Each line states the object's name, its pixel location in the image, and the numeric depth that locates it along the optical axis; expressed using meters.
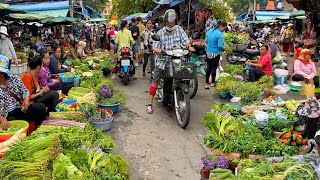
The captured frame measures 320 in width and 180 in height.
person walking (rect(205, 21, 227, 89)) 8.73
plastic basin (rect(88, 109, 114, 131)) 5.89
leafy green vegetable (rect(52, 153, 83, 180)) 3.29
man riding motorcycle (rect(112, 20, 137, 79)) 10.25
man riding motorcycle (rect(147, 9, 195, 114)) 6.79
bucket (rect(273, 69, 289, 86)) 8.95
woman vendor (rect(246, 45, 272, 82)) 8.50
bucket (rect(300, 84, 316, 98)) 7.21
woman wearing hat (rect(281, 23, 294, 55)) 18.45
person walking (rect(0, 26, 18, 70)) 9.98
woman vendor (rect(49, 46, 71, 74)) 8.30
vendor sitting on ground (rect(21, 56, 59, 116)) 5.44
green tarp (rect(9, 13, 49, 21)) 13.63
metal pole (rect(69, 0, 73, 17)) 22.80
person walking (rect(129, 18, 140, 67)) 12.38
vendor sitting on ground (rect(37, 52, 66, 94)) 6.92
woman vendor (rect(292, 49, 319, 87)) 7.78
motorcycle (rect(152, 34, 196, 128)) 6.14
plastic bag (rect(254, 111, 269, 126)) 5.10
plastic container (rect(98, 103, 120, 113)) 6.83
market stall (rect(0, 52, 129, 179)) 3.30
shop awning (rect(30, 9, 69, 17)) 24.96
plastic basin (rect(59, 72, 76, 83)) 8.22
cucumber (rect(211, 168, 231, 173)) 3.64
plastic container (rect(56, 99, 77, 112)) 6.33
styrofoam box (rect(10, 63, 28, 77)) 10.70
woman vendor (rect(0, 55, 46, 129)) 4.62
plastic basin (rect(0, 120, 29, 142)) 4.23
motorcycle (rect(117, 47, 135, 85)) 9.58
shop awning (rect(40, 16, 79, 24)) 15.10
